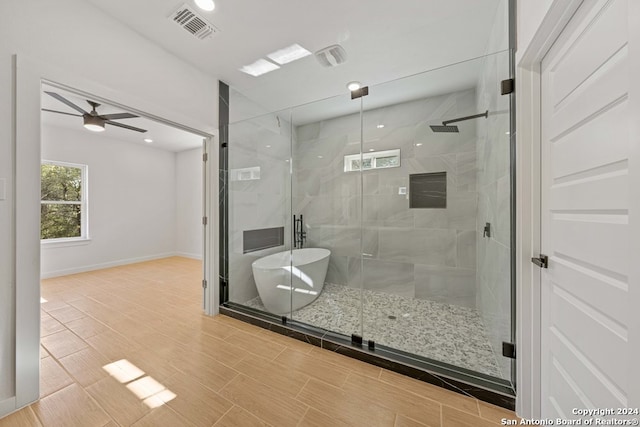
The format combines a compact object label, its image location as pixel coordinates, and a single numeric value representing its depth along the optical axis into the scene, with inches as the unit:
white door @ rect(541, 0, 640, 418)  28.2
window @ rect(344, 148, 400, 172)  112.8
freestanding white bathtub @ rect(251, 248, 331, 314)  103.5
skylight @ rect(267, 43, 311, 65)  84.0
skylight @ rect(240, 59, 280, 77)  91.9
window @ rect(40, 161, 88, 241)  156.6
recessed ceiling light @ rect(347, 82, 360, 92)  105.8
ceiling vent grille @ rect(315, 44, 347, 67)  82.5
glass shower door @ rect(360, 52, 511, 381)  66.9
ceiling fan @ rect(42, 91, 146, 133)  109.0
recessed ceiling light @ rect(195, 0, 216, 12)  64.6
